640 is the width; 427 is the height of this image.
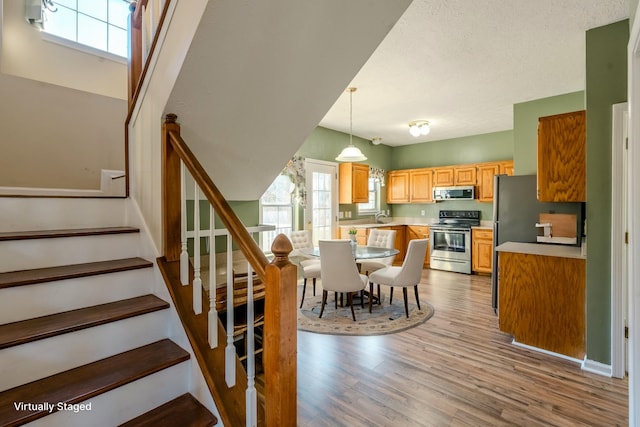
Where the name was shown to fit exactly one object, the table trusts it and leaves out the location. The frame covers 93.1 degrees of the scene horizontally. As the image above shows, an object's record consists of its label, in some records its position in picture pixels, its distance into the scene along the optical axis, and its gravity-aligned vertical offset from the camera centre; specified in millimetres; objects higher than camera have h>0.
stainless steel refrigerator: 3385 +9
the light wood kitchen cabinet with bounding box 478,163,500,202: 5852 +606
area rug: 3133 -1222
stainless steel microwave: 6039 +368
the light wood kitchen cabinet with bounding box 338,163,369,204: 5828 +529
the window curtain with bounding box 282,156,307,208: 4895 +545
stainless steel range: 5734 -597
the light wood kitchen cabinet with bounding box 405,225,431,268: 6301 -478
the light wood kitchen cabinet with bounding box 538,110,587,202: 2562 +463
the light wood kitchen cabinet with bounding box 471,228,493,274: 5482 -728
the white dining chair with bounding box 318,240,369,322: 3164 -626
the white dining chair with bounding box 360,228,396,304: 4289 -515
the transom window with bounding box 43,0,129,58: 2904 +1908
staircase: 1153 -558
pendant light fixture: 4031 +749
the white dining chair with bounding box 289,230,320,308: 3920 -557
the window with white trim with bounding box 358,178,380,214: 6906 +298
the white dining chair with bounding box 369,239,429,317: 3368 -707
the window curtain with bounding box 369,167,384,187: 6840 +844
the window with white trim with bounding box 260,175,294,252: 4641 +24
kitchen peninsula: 2496 -754
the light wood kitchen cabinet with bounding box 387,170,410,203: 7043 +575
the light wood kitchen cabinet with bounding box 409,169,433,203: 6680 +562
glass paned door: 5297 +208
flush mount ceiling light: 5070 +1437
